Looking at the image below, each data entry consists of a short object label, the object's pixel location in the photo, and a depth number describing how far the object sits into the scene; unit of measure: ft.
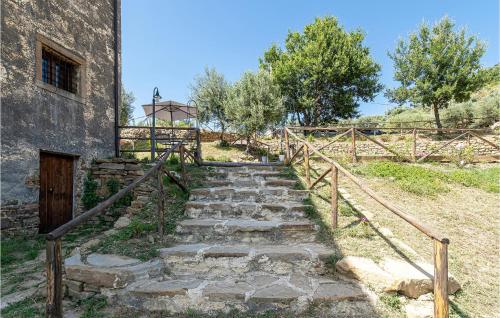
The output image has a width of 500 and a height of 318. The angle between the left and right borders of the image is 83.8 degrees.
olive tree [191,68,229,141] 61.00
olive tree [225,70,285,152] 52.16
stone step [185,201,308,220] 15.06
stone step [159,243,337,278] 10.49
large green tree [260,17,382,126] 59.93
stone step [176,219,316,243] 12.80
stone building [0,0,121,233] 16.80
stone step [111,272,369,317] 8.41
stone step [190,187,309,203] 17.06
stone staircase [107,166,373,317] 8.46
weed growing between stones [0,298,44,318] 8.13
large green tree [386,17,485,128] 49.01
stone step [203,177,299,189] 19.33
